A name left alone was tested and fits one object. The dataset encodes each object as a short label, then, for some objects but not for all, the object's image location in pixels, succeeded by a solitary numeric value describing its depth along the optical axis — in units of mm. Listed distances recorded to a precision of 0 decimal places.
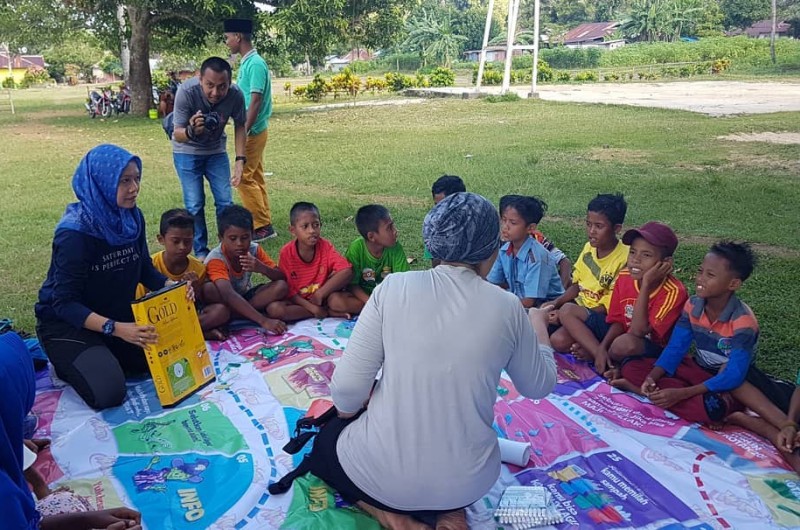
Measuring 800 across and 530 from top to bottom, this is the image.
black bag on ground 2578
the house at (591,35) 59603
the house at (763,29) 54000
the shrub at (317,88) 24156
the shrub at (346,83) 24609
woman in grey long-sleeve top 1948
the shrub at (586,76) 32500
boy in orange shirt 4094
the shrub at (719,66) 33281
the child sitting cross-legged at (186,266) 3840
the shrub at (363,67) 47125
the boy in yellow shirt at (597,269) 3820
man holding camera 5117
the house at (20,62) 57938
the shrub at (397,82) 28381
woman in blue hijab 3127
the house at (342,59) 58844
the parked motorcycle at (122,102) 20094
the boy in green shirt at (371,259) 4293
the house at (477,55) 56462
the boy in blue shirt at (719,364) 2980
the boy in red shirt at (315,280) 4316
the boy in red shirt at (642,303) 3381
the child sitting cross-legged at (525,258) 3965
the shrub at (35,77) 43553
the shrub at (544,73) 32969
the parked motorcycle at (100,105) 19359
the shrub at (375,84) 26922
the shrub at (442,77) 30188
